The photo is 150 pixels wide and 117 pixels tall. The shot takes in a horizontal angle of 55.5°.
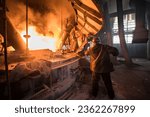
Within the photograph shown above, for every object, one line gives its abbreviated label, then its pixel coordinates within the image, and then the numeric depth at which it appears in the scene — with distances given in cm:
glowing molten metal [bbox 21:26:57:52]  671
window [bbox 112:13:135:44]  1650
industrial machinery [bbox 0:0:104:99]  279
